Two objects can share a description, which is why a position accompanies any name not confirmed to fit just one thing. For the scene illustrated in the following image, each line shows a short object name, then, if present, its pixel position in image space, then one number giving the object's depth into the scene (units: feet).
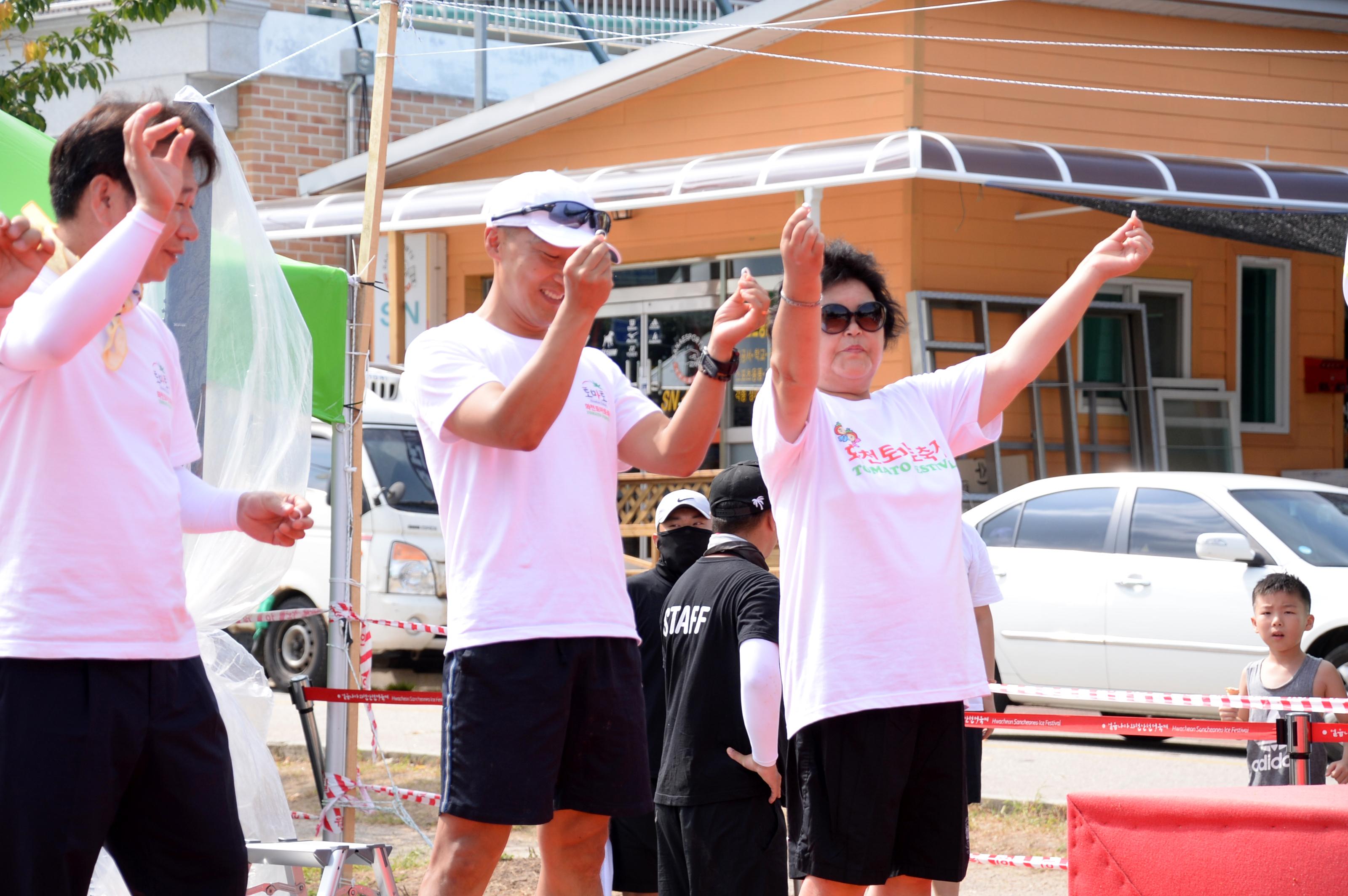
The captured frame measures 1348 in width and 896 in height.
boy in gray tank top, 40.65
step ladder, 26.20
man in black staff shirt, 27.27
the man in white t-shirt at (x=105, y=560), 18.04
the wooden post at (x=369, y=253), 39.88
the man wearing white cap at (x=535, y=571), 21.68
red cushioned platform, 18.94
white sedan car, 58.90
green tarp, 39.91
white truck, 77.87
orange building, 82.74
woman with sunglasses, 23.26
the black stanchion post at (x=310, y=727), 38.78
